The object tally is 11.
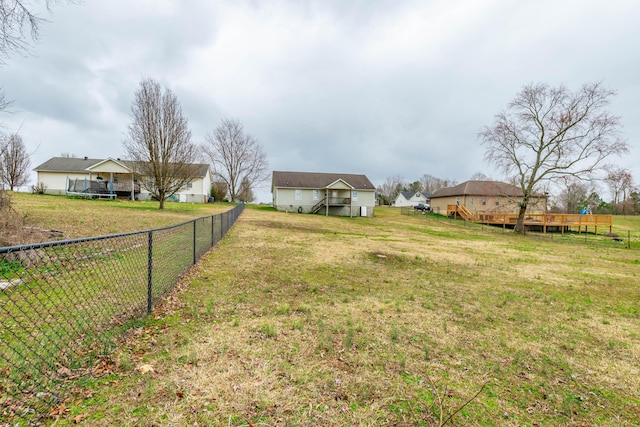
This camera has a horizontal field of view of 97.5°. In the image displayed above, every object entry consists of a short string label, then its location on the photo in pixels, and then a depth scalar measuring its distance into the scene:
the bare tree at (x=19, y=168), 32.28
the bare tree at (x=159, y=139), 19.75
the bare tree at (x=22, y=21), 5.73
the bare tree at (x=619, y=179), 21.22
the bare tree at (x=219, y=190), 46.60
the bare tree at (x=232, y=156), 46.00
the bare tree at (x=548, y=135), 22.23
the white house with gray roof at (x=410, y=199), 76.06
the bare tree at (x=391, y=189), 89.62
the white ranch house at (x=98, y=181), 28.03
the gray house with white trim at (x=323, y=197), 35.09
